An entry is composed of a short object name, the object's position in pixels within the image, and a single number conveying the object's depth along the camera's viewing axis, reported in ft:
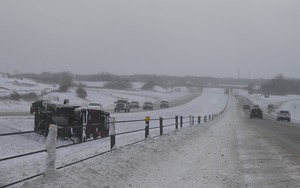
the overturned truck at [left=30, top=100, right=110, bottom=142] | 67.87
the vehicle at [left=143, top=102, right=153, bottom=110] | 252.32
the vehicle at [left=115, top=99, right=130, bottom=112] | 210.18
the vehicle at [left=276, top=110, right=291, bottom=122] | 198.80
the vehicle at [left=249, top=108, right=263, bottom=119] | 202.80
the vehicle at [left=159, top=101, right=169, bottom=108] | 300.20
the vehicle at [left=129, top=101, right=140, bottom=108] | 273.01
